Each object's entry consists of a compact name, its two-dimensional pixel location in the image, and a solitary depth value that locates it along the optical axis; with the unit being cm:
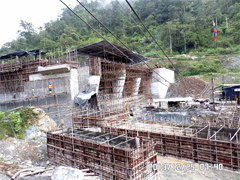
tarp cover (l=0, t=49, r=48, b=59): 1825
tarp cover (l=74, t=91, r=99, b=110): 1555
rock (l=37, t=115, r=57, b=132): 1340
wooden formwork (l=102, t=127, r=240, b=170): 805
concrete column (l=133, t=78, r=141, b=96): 2768
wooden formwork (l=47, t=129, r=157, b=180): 673
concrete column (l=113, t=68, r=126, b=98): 2270
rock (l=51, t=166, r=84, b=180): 591
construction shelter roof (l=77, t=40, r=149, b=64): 1920
